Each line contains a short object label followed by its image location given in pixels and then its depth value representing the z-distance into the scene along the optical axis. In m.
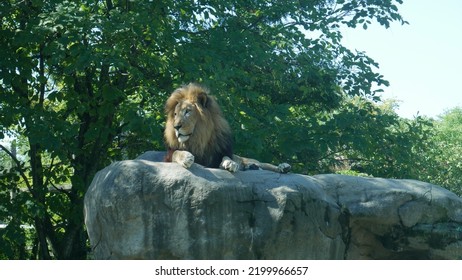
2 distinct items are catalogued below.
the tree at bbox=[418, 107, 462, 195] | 16.64
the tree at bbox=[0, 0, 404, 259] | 10.67
